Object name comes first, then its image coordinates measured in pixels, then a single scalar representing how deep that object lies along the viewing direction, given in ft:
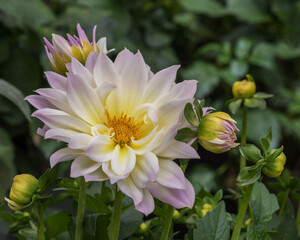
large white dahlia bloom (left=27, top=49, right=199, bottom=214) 2.07
